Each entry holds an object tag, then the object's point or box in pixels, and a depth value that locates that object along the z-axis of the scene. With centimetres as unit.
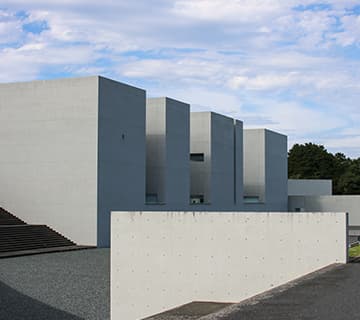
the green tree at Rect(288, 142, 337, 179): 8644
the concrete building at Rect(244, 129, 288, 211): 4738
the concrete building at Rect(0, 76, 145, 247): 2862
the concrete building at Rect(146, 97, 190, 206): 3366
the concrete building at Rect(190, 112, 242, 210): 3897
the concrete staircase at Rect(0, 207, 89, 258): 2486
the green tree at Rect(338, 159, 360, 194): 7719
